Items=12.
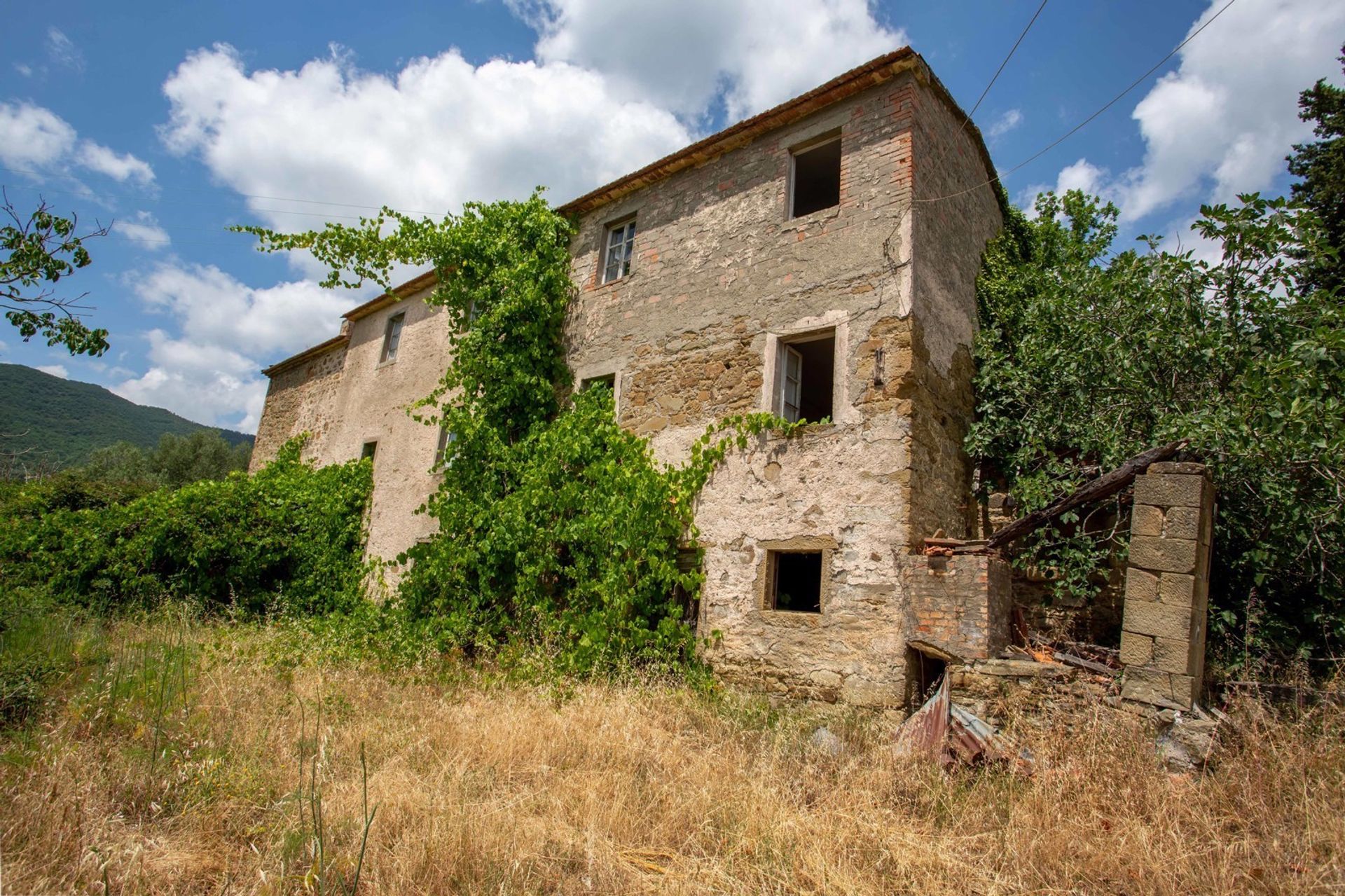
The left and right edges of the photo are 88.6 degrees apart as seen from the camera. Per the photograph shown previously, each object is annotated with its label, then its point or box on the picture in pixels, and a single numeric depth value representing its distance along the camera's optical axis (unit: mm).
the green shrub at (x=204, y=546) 10695
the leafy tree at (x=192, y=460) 33250
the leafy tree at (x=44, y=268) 5945
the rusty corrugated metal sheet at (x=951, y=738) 5176
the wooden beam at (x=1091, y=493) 5852
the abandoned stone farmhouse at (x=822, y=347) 6754
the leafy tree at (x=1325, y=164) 10242
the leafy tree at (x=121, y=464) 31234
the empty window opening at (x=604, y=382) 9805
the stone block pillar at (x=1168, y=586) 5160
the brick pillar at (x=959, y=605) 6145
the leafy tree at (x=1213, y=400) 6094
